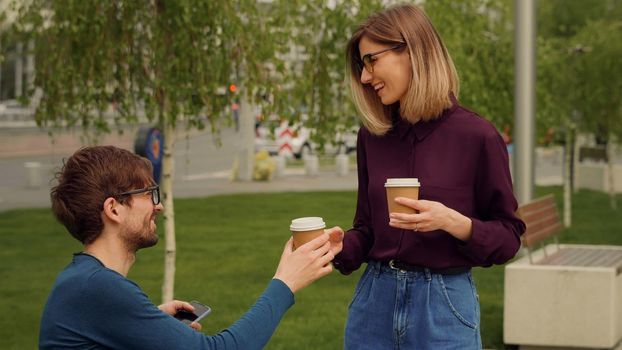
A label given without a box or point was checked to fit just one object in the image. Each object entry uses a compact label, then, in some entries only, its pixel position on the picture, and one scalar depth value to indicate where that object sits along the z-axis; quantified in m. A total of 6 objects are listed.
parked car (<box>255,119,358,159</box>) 37.06
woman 3.37
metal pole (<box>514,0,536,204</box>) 11.75
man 2.71
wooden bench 7.76
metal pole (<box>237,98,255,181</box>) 26.83
